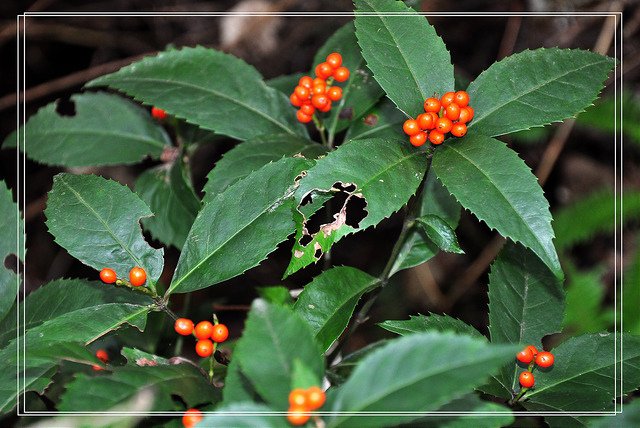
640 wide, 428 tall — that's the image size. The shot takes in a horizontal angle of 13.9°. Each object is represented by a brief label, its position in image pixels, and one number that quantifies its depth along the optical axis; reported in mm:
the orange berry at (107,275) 1138
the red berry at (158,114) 1287
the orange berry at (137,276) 1141
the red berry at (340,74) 1221
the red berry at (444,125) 1142
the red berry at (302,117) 1222
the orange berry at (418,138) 1149
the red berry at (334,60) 1217
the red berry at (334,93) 1217
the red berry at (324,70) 1215
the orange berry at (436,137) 1145
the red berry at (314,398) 1048
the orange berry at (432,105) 1145
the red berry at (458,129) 1144
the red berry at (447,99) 1146
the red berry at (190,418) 1088
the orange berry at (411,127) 1144
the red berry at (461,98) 1145
